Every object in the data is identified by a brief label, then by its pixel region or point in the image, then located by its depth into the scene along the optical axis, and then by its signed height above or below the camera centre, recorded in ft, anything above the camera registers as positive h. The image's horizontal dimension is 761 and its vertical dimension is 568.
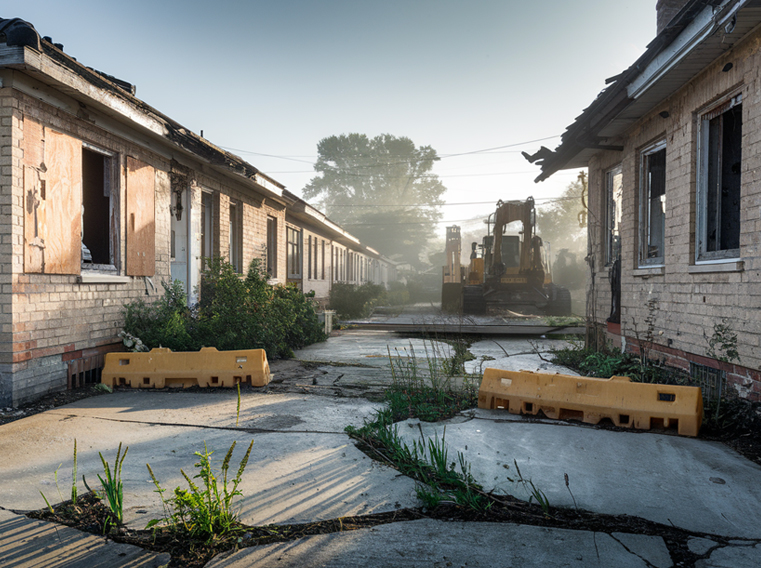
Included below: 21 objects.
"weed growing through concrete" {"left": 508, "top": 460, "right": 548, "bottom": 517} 8.23 -3.94
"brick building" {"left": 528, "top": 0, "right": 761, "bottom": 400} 13.75 +3.36
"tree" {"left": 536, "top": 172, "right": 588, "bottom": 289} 205.46 +22.95
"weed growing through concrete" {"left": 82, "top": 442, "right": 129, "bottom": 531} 7.49 -3.50
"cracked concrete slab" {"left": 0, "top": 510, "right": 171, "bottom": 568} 6.63 -3.92
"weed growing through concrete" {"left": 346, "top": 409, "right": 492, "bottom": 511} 8.55 -3.93
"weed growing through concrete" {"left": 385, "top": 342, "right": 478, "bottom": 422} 14.17 -3.94
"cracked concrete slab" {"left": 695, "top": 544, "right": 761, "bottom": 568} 6.71 -3.96
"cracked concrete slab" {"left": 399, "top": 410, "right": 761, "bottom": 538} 8.34 -4.02
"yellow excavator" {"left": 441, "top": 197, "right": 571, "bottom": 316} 53.31 -0.39
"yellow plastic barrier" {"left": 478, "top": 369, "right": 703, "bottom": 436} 12.73 -3.45
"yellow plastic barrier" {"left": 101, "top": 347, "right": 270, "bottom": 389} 17.94 -3.49
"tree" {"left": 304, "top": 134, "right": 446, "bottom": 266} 199.82 +40.24
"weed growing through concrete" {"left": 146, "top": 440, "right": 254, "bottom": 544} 7.24 -3.67
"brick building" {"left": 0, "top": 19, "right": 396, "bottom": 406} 14.97 +2.78
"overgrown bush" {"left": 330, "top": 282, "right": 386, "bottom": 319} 57.88 -3.15
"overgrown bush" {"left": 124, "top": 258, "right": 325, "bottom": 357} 20.89 -2.03
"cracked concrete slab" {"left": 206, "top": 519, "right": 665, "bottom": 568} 6.75 -3.98
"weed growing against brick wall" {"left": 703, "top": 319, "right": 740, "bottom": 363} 14.16 -2.02
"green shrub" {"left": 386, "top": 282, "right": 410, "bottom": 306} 92.53 -4.63
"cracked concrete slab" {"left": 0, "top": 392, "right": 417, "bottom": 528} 8.46 -4.00
